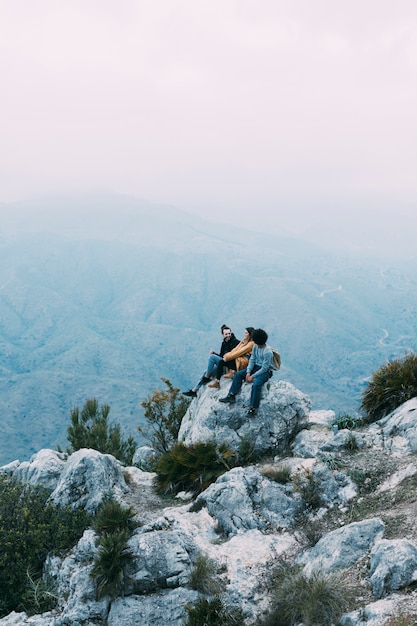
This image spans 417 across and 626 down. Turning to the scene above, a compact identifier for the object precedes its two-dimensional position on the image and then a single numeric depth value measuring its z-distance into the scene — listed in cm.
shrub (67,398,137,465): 1719
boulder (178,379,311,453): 1238
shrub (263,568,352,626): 616
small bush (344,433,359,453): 1119
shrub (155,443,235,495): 1160
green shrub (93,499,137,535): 905
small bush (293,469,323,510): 953
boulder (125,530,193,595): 800
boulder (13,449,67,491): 1231
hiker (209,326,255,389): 1302
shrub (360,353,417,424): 1292
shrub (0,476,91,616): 903
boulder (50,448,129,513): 1091
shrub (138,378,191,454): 1667
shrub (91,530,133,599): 791
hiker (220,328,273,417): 1229
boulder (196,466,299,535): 947
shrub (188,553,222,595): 772
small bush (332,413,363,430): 1319
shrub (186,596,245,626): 665
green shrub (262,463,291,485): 1034
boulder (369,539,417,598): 628
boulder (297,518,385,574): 736
